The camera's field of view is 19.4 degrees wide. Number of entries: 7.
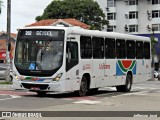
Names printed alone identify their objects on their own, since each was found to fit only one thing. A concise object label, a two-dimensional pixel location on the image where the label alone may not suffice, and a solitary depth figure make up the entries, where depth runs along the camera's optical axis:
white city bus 19.36
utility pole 31.42
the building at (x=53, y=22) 70.50
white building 82.62
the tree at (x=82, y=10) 83.31
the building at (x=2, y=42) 66.41
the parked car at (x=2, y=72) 41.51
